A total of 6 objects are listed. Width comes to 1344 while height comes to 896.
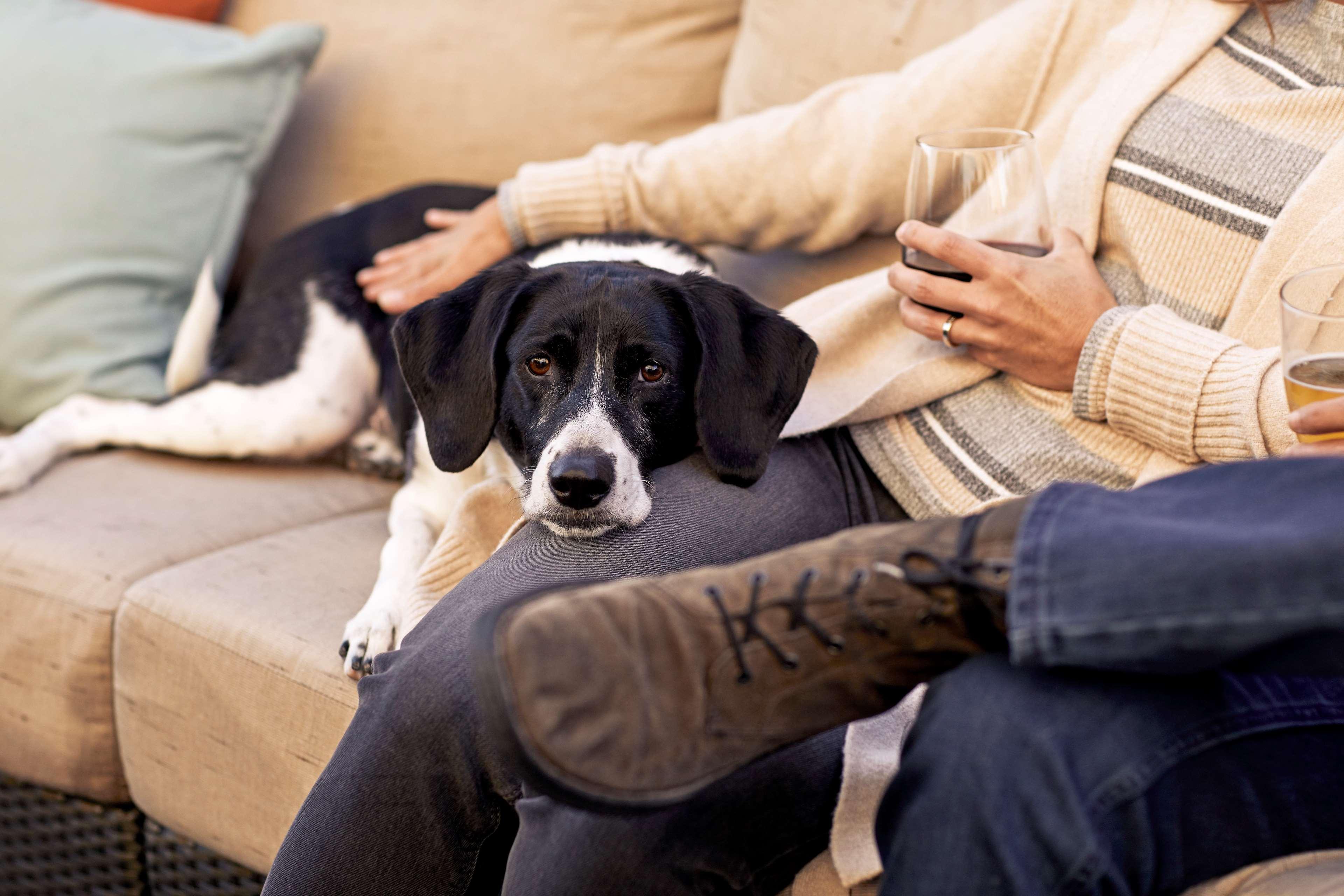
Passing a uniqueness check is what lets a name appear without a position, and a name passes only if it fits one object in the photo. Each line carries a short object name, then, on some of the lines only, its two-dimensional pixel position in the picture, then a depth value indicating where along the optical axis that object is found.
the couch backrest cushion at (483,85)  2.28
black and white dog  1.41
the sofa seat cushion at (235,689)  1.50
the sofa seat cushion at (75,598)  1.68
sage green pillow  2.11
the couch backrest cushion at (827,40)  1.94
